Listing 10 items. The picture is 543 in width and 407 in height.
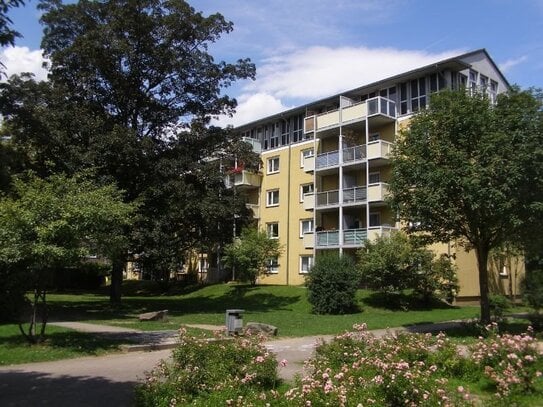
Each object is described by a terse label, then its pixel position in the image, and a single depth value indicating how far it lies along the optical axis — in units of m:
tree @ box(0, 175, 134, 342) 12.88
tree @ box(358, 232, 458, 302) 27.92
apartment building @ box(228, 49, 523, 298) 36.03
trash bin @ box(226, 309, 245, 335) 16.64
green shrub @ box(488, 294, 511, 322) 26.36
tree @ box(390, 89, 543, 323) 15.46
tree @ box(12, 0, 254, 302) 25.95
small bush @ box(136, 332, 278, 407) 6.96
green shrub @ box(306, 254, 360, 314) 26.20
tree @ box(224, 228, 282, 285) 40.31
